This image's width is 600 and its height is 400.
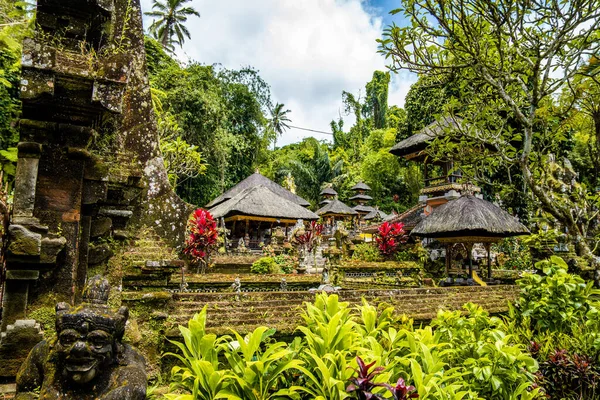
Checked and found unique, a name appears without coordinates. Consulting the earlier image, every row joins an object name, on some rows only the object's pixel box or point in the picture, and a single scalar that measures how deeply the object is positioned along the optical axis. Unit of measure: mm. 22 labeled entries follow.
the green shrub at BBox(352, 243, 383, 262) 14719
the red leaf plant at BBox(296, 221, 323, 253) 18581
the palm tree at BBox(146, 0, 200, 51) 37116
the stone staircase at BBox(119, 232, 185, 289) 4039
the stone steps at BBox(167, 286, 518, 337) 4316
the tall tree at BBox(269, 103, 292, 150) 51156
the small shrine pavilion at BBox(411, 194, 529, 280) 11742
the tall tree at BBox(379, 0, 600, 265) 4848
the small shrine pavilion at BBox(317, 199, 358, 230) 33781
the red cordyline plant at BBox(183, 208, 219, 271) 9684
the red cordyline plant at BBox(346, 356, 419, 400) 2094
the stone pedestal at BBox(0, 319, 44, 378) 2656
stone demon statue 2012
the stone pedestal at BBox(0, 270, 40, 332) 2695
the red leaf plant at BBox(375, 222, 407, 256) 14297
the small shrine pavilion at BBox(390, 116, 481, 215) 17922
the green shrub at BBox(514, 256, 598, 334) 4871
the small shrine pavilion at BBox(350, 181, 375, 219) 37156
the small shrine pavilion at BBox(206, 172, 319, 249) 22672
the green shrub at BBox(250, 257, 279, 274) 12453
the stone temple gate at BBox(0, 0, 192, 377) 2652
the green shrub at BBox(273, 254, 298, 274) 14445
